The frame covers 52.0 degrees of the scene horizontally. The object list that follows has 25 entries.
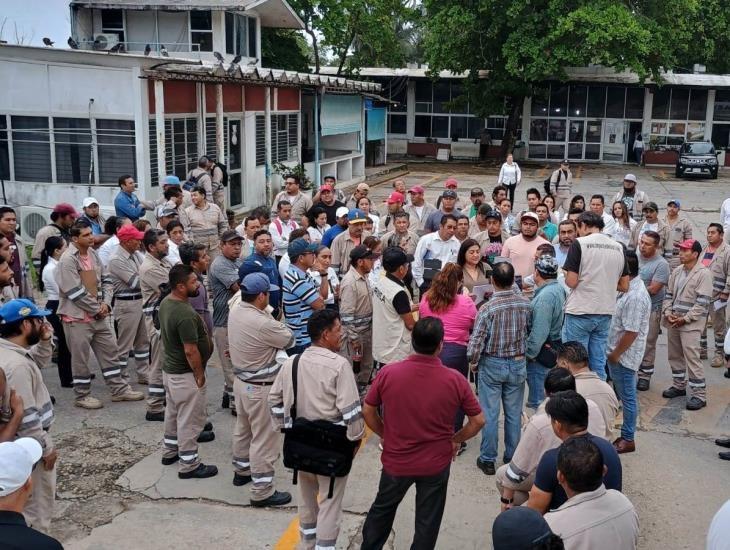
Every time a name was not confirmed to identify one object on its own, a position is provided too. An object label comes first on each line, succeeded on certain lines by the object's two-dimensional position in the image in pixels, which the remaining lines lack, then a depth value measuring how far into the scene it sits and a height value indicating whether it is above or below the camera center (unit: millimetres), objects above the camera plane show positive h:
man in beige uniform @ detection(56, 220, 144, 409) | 7449 -2019
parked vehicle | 30359 -1399
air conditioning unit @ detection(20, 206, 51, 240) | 14344 -1978
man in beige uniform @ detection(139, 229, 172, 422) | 7289 -1612
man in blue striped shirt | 6750 -1545
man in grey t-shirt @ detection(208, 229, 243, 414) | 7344 -1639
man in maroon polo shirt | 4465 -1797
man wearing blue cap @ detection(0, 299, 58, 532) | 4652 -1684
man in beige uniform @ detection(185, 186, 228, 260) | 10195 -1373
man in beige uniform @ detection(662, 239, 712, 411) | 7871 -2005
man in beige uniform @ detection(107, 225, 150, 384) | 7746 -1905
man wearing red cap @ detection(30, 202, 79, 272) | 8594 -1263
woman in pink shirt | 6215 -1570
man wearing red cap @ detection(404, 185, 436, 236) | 10781 -1259
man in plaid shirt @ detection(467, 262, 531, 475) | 6023 -1814
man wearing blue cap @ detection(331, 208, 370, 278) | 8828 -1468
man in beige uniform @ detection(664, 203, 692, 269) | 10633 -1462
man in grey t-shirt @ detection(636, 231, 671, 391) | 8062 -1696
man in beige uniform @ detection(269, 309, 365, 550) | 4699 -1757
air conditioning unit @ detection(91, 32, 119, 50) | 17578 +1923
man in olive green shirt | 5949 -1971
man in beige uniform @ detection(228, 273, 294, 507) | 5562 -1860
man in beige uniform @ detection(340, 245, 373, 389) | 7164 -1737
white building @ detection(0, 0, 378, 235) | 14039 +179
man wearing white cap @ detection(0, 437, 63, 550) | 3055 -1661
